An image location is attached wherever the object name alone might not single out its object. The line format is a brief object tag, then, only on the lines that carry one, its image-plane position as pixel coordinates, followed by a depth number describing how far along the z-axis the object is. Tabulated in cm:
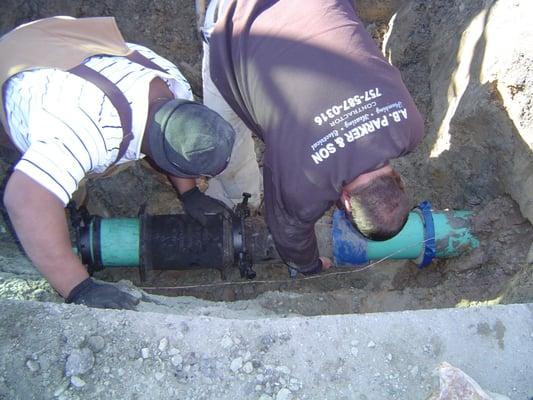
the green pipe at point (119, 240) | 265
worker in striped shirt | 170
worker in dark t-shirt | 187
